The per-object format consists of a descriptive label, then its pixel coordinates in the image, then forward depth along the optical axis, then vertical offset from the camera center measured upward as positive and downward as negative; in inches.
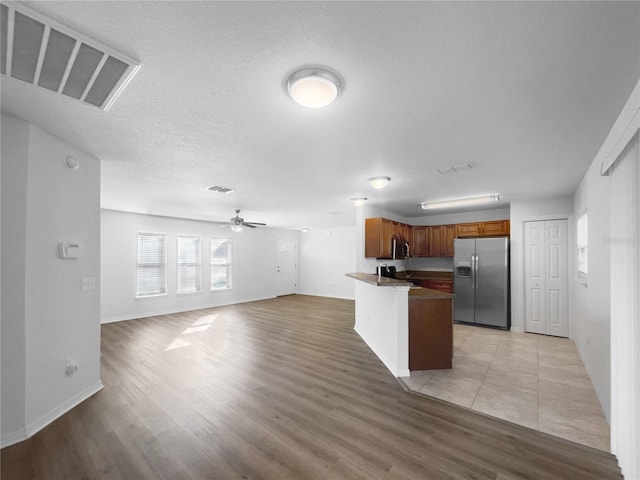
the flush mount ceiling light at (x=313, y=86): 59.8 +35.8
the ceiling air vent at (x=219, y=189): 163.6 +32.5
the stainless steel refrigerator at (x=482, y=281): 210.2 -33.3
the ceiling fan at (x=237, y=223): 241.4 +15.9
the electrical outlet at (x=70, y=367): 101.5 -48.7
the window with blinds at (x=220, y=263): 323.0 -28.3
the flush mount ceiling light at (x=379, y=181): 140.9 +31.7
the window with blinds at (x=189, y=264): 294.2 -27.1
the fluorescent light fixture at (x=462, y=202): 190.5 +29.3
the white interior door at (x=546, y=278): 190.2 -26.9
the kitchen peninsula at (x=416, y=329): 133.7 -45.5
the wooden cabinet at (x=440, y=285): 252.6 -42.3
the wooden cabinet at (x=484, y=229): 230.8 +10.8
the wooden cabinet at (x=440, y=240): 255.6 +0.7
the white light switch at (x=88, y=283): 110.0 -18.0
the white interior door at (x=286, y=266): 401.4 -40.0
